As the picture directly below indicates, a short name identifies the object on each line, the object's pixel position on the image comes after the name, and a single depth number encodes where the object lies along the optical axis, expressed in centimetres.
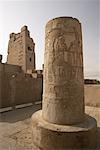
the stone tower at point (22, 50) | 2082
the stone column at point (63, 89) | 372
